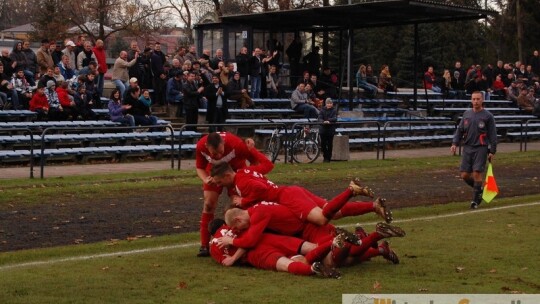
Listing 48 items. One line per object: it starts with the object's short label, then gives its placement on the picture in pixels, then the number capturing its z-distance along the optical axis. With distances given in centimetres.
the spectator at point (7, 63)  2847
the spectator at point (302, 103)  3478
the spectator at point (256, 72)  3544
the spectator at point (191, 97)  3064
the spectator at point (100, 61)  3112
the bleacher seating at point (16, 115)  2741
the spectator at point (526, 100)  4462
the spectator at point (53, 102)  2812
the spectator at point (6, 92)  2795
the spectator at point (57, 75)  2825
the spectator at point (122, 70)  3088
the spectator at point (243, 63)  3509
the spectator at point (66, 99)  2827
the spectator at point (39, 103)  2784
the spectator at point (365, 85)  4066
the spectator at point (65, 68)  2958
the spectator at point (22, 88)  2844
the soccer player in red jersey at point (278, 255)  1056
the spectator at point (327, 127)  2824
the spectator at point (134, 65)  3180
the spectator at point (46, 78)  2805
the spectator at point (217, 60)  3406
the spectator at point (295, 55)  3978
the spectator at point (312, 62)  4027
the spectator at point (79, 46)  3125
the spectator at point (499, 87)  4675
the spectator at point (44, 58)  2914
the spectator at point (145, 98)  2881
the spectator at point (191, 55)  3403
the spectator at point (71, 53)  3044
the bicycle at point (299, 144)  2783
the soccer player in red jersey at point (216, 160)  1177
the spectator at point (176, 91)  3244
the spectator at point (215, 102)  3090
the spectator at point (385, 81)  4212
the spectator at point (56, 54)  3030
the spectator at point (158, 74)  3281
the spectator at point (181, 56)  3322
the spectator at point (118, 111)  2842
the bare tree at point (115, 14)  6216
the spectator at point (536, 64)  4784
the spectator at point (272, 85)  3688
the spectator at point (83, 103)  2888
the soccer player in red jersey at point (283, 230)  1096
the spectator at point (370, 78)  4162
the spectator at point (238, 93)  3459
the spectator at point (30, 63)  2933
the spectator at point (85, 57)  3097
